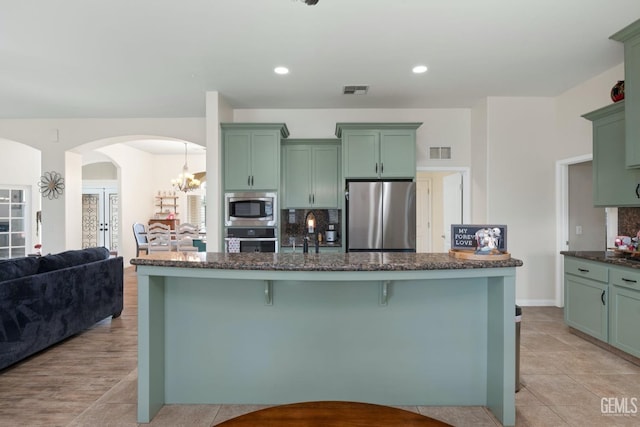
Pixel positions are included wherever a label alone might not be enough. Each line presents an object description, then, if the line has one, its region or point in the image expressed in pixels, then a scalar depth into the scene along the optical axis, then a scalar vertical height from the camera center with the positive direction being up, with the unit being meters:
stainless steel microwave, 4.60 +0.04
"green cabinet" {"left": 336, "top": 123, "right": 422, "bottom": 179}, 4.58 +0.80
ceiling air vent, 4.30 +1.52
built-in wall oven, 4.61 -0.33
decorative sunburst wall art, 5.65 +0.44
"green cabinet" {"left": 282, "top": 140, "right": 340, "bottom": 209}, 4.92 +0.50
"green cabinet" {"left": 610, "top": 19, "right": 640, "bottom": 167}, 2.94 +1.06
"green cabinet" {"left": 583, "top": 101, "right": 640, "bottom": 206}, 3.24 +0.49
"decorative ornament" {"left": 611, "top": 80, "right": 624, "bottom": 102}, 3.38 +1.17
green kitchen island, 2.36 -0.85
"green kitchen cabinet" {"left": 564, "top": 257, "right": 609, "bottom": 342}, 3.25 -0.80
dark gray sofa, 2.88 -0.79
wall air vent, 5.21 +0.88
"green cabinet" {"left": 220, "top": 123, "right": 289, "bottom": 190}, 4.60 +0.70
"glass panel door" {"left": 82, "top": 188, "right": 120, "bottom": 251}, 8.84 -0.05
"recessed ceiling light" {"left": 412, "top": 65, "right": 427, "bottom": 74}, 3.74 +1.54
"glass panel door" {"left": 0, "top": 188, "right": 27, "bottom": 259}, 7.18 -0.19
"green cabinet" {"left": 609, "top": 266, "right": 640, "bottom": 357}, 2.91 -0.81
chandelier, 7.68 +0.68
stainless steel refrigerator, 4.49 -0.03
